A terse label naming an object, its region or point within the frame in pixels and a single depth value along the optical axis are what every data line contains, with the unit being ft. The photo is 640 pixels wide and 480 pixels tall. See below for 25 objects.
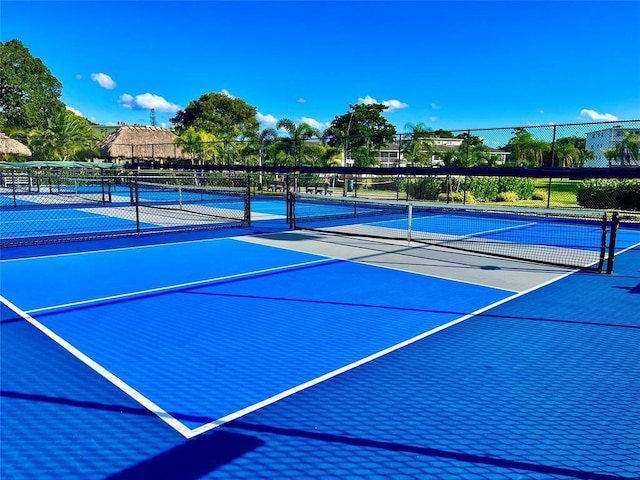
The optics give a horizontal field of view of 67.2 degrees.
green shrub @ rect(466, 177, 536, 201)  84.33
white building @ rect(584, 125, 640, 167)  64.60
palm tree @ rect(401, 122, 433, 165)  85.95
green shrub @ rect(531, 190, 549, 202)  94.70
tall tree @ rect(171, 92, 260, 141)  223.51
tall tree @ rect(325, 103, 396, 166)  243.81
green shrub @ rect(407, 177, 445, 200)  87.40
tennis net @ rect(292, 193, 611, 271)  37.03
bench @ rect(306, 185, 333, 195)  93.97
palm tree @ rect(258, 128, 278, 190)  128.08
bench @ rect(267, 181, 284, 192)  103.96
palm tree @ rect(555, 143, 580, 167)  69.46
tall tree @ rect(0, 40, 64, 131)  201.67
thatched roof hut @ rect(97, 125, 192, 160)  153.17
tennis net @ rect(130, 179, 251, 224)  58.69
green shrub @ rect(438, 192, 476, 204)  81.25
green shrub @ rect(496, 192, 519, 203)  85.60
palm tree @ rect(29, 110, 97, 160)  144.05
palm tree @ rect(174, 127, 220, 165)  129.08
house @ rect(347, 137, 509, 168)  84.79
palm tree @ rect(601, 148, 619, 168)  67.22
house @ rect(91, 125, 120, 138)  232.10
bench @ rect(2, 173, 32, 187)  105.23
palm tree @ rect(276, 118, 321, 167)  112.31
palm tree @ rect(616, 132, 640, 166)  63.77
